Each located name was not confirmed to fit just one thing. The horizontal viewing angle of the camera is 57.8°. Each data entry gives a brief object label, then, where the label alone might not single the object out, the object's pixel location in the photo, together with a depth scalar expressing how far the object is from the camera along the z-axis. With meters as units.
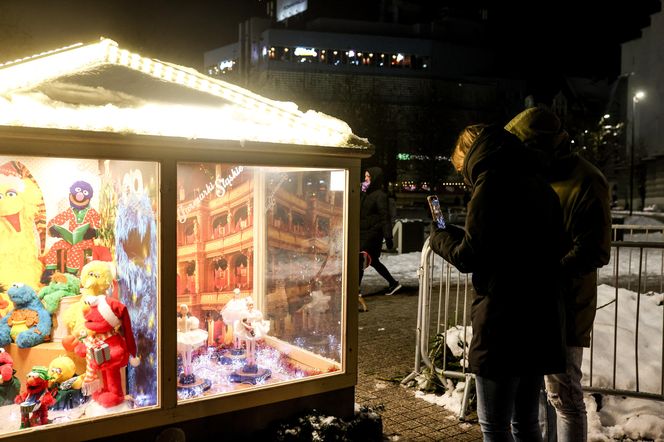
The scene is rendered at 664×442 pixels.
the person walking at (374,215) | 9.62
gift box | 3.97
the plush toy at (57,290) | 4.43
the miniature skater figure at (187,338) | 4.12
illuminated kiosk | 3.55
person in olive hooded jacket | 3.45
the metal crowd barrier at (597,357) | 5.07
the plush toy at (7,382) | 3.86
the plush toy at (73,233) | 4.42
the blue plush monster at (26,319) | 4.27
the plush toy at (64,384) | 3.88
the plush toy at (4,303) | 4.27
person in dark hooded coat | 2.92
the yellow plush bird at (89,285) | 4.13
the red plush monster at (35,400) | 3.55
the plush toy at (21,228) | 4.21
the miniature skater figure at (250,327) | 4.80
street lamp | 46.77
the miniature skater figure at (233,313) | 4.89
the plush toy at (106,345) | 3.98
